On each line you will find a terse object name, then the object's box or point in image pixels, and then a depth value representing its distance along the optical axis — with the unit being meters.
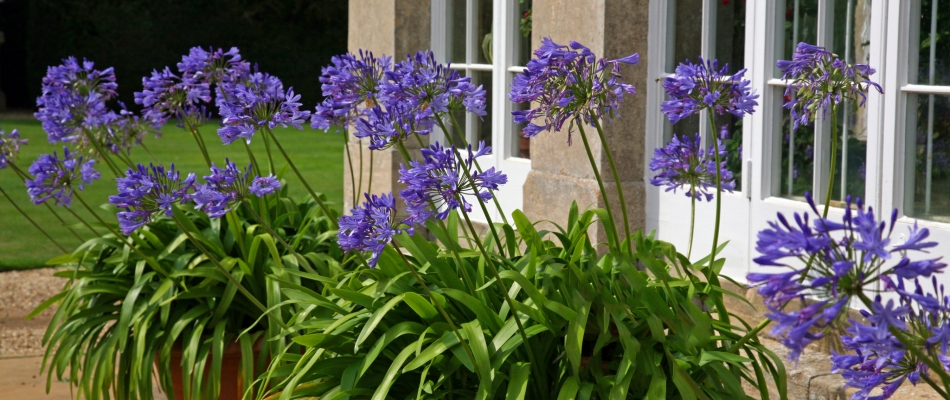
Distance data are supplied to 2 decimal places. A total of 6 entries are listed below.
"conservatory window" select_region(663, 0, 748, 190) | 3.48
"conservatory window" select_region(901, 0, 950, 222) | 2.76
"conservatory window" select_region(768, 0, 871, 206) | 3.03
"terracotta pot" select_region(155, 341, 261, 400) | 2.87
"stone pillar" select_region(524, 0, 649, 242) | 3.66
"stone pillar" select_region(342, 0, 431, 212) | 4.96
